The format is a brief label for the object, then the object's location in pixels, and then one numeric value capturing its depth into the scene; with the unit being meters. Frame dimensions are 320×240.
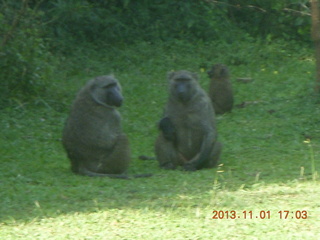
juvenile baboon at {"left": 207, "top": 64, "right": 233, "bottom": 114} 23.22
